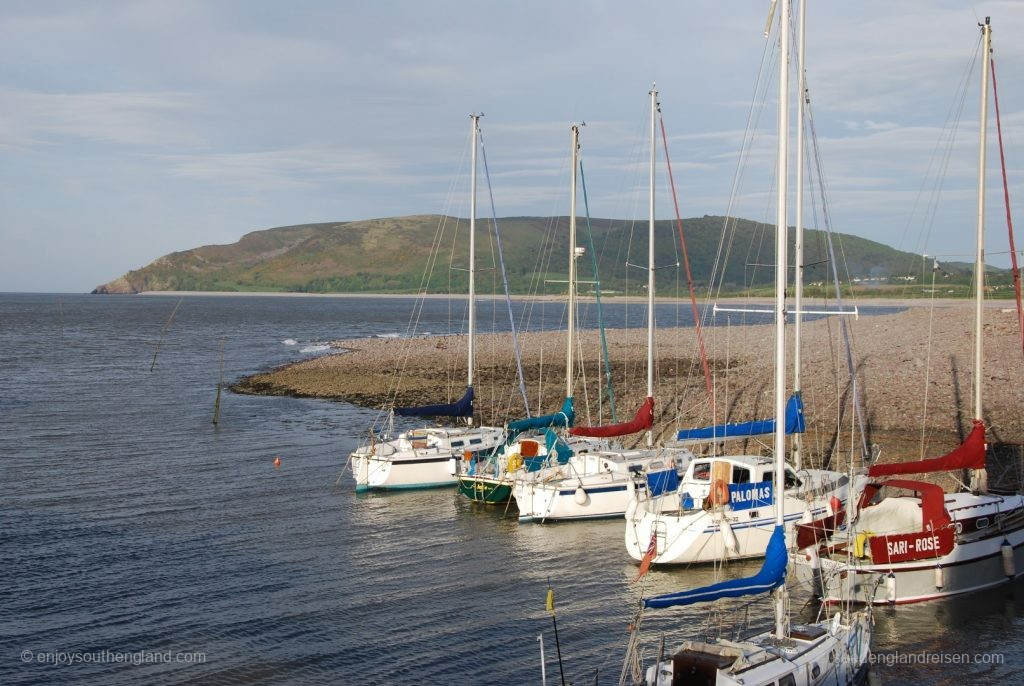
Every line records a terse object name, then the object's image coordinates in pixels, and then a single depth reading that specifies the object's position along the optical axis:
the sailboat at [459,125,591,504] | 32.44
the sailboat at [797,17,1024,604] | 21.81
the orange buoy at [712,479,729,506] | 24.98
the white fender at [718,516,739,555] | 24.83
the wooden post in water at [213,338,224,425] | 51.81
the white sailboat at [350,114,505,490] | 35.16
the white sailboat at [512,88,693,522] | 30.22
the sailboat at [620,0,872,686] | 15.04
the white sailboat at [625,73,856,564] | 24.94
